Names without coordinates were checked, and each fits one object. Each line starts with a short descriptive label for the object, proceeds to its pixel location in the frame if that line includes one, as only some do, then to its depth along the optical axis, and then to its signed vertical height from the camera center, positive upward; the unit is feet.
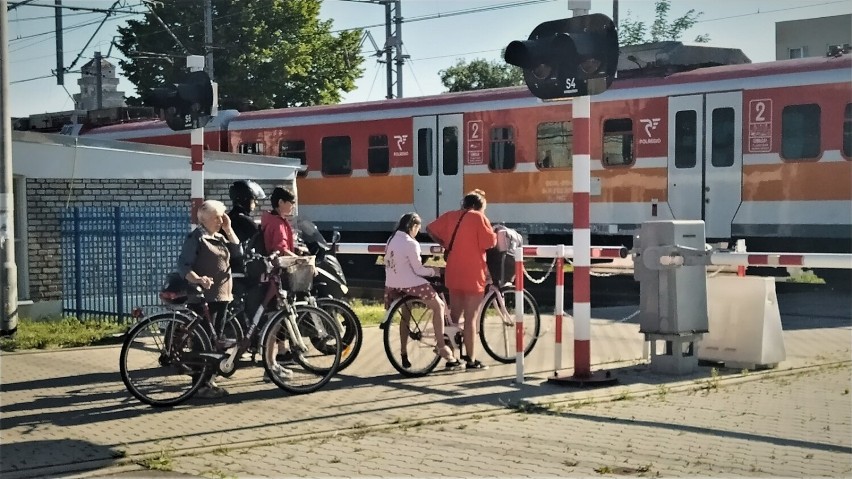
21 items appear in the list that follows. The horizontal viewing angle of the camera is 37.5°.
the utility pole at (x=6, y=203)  45.14 +0.19
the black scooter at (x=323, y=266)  38.11 -1.85
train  63.00 +2.72
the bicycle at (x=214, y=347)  30.45 -3.55
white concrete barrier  37.17 -3.66
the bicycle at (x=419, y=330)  36.01 -3.65
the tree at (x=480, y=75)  220.64 +22.98
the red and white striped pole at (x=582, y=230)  33.99 -0.72
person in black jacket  36.47 -0.05
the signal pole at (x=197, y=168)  42.70 +1.32
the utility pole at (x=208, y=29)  122.82 +17.72
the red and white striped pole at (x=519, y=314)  34.45 -3.08
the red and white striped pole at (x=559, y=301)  36.22 -2.84
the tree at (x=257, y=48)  164.76 +21.52
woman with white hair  31.65 -1.39
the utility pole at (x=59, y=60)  127.34 +15.37
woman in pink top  36.01 -1.96
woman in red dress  36.60 -1.47
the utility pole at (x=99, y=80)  138.10 +14.21
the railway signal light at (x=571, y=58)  33.50 +3.92
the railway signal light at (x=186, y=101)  42.88 +3.61
